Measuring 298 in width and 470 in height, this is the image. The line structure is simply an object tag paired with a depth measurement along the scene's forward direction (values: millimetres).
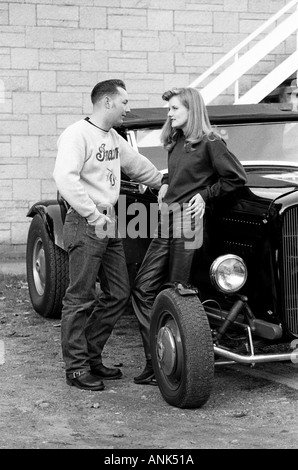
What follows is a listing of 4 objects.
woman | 5898
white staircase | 11062
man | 5891
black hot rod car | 5465
